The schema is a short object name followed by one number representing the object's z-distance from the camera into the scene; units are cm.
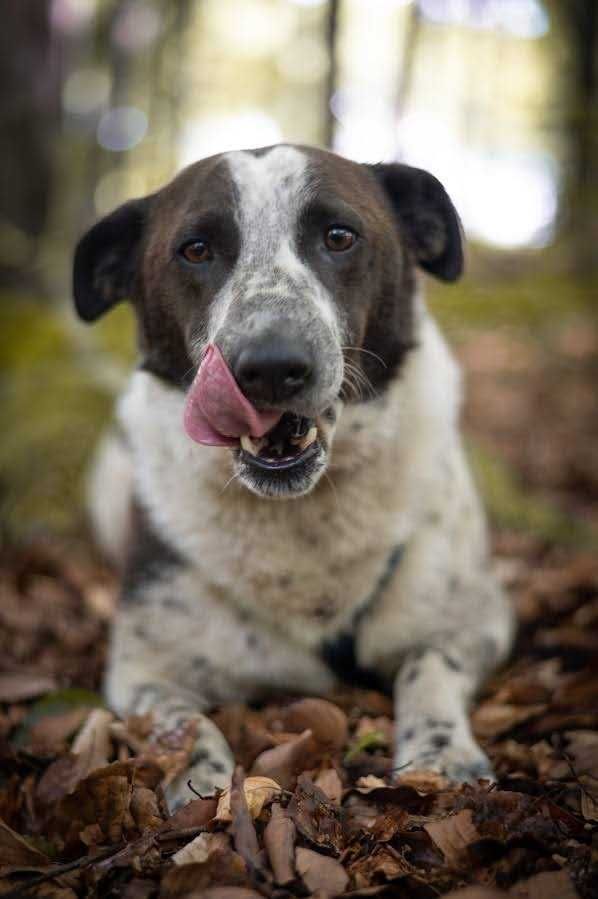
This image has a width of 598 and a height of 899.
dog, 76
